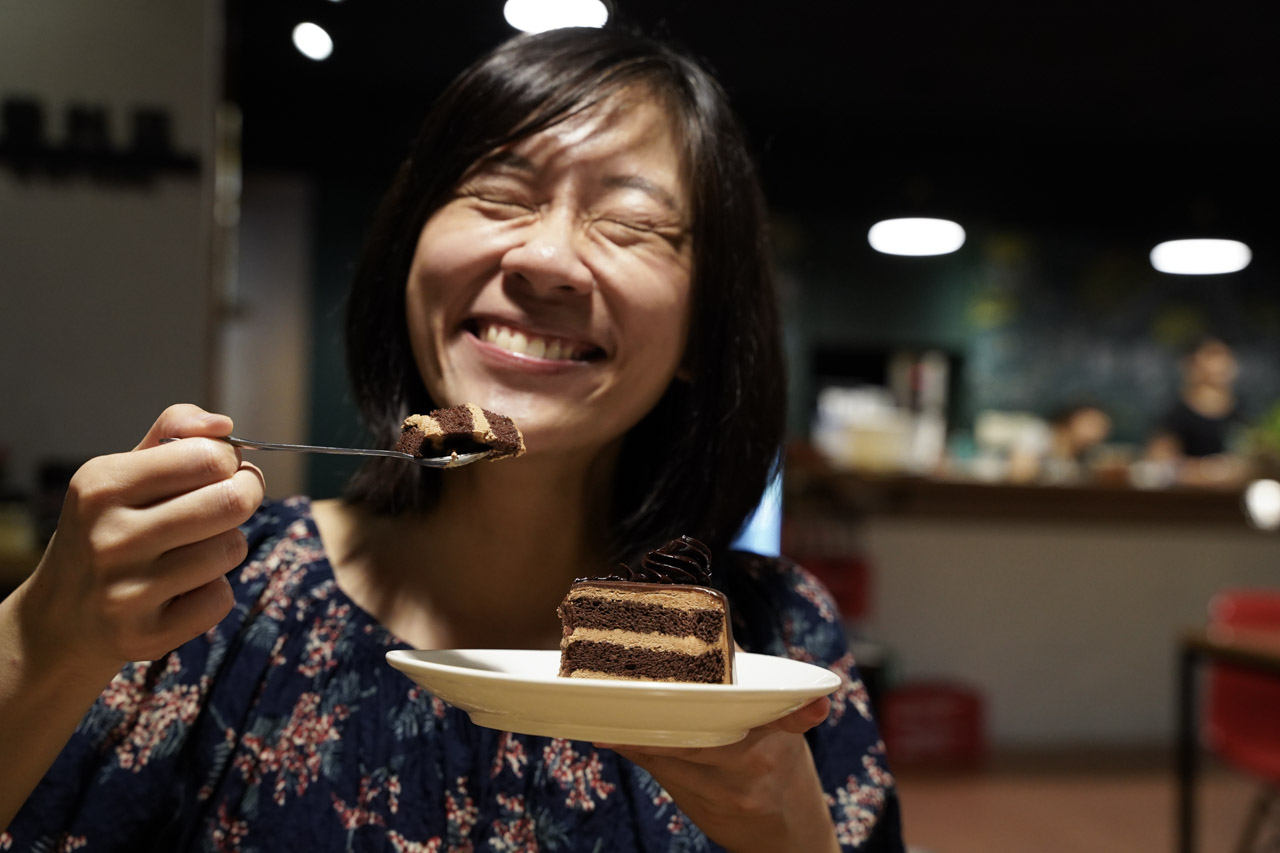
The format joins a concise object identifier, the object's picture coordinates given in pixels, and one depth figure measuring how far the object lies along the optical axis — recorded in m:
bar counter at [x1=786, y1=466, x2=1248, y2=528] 6.46
